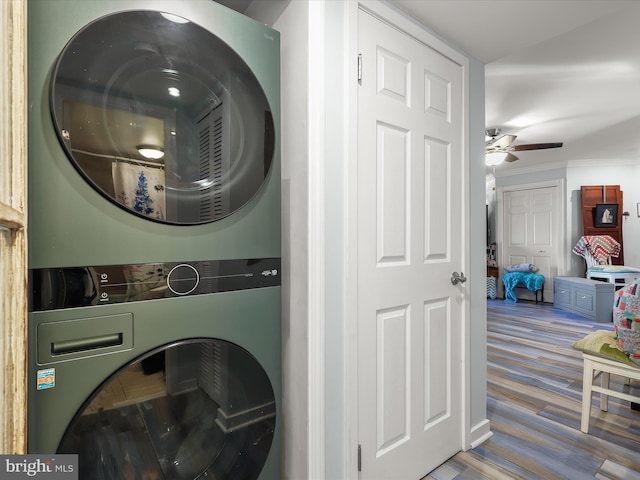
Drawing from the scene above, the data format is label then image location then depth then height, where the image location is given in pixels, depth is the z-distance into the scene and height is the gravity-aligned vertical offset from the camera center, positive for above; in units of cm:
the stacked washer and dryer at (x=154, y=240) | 76 +0
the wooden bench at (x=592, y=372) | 194 -78
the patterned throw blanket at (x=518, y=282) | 604 -77
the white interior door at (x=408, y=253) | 140 -7
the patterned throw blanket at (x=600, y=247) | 554 -14
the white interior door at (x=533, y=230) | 610 +15
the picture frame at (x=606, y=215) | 569 +38
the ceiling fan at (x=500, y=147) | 405 +112
